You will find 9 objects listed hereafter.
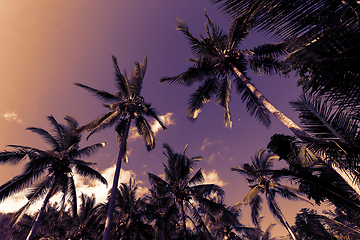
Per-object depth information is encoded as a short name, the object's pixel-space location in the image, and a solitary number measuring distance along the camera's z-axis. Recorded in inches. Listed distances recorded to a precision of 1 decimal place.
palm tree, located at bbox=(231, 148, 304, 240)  459.8
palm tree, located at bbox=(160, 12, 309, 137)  311.4
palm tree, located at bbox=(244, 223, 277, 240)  684.1
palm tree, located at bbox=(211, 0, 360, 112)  68.8
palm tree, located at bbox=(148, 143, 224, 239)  449.1
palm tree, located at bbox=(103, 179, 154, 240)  526.2
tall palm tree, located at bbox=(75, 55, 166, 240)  372.5
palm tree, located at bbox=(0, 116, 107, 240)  311.3
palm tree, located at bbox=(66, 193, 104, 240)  573.3
